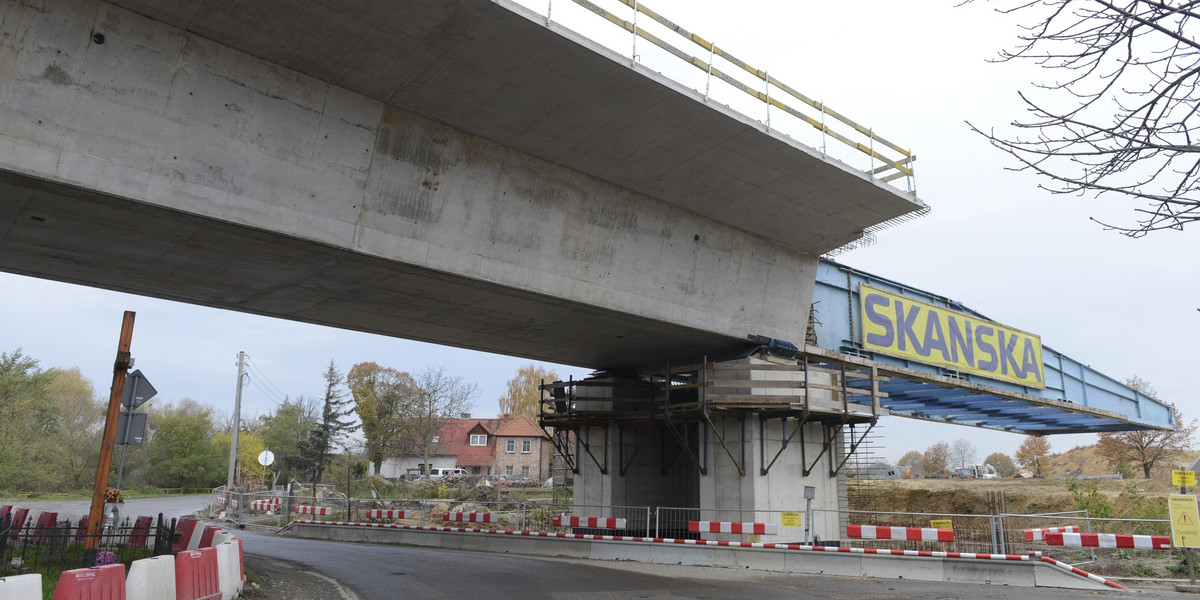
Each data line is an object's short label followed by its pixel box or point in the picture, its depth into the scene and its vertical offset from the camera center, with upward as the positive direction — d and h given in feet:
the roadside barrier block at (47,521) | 49.76 -5.60
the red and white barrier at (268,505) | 109.76 -7.83
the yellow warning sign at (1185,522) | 41.75 -1.99
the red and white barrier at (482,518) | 74.33 -5.94
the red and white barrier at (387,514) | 86.95 -7.15
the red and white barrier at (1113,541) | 43.21 -3.34
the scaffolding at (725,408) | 58.99 +5.18
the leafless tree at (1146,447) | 167.32 +8.78
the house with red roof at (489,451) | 249.14 +3.48
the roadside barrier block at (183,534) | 46.05 -5.37
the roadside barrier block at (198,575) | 27.55 -4.87
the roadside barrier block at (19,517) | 56.52 -5.71
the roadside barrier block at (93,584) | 21.31 -4.07
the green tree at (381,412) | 176.04 +10.89
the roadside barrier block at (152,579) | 24.29 -4.41
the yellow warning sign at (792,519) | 56.24 -3.56
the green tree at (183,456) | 217.77 -1.86
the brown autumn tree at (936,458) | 360.20 +9.72
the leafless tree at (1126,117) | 15.31 +7.97
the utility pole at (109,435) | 33.88 +0.54
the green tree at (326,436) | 167.73 +4.30
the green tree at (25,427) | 161.17 +3.80
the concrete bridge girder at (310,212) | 29.73 +12.25
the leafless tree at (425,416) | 207.00 +12.16
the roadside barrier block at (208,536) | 40.14 -4.63
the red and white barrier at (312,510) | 92.32 -7.05
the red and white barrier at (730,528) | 56.03 -4.40
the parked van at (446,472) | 216.29 -3.94
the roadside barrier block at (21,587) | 18.94 -3.70
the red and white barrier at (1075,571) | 42.52 -5.03
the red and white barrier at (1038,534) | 49.51 -3.61
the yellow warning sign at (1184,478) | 44.34 +0.49
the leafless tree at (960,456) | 366.51 +10.80
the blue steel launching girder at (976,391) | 66.23 +9.97
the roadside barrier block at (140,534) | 46.51 -5.48
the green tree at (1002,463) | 304.38 +7.15
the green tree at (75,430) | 186.70 +4.38
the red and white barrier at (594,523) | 64.70 -5.36
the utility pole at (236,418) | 117.16 +5.67
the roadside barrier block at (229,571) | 32.45 -5.40
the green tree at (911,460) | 429.79 +10.08
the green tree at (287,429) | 207.62 +7.74
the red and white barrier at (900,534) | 47.67 -3.79
